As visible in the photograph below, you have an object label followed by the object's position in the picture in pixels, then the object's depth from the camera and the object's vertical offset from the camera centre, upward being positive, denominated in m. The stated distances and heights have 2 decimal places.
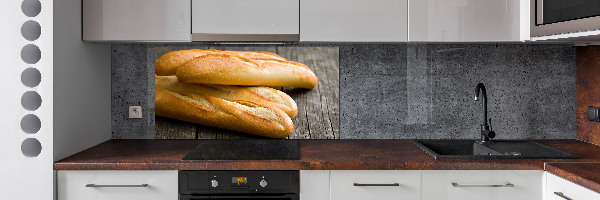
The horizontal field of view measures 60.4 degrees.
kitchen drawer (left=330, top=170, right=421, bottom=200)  2.09 -0.33
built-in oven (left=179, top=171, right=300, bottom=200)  2.07 -0.34
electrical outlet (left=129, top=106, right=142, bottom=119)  2.76 -0.07
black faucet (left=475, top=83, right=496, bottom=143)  2.52 -0.14
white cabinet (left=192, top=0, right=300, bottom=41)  2.34 +0.36
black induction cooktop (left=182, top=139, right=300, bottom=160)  2.16 -0.23
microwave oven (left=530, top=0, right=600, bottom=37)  1.87 +0.33
